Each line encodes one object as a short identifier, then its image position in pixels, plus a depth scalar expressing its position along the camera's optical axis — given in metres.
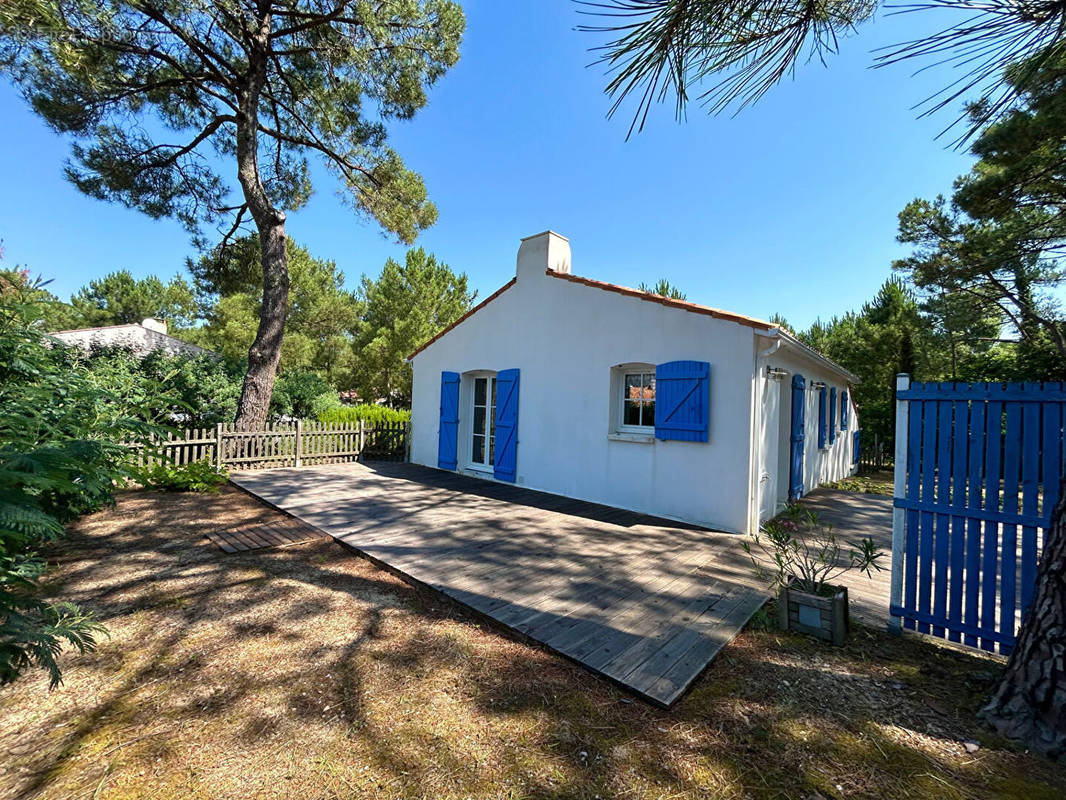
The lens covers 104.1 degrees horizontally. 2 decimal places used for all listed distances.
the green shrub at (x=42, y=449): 1.44
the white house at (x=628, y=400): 5.27
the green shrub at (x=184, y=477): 6.76
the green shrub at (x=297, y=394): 12.21
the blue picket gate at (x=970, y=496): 2.39
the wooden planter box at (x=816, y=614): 2.72
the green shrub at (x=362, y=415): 12.04
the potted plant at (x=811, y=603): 2.73
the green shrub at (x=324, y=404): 13.12
